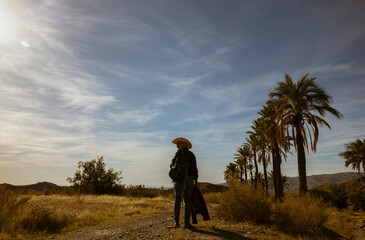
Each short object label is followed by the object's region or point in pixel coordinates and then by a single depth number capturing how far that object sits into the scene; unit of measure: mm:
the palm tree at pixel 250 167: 46234
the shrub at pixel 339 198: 20844
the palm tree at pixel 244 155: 44750
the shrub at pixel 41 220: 7832
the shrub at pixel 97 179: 28547
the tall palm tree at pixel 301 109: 17669
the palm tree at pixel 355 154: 37841
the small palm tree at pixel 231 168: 57238
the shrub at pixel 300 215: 8001
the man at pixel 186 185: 6477
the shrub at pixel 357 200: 18838
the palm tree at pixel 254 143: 34175
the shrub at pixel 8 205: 7721
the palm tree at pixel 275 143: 19703
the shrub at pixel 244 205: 8666
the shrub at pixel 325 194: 21261
